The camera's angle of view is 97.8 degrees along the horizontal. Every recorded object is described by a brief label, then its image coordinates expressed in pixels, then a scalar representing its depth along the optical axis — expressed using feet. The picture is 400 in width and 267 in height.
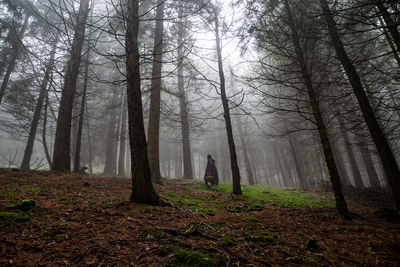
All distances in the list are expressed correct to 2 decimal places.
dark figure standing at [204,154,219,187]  26.63
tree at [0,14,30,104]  35.55
